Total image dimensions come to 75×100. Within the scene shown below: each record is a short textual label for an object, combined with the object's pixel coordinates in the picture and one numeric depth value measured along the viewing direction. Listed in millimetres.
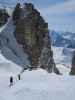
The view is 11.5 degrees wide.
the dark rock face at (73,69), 104688
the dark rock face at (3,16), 107312
